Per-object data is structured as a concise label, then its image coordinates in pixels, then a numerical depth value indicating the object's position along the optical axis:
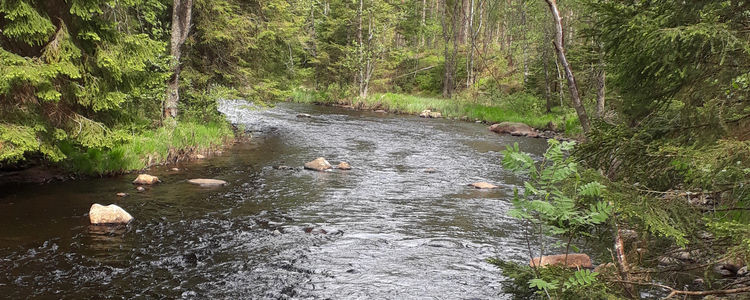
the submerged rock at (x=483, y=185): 11.57
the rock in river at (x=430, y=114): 29.98
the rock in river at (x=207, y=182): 11.03
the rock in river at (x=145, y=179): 10.70
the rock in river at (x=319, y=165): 13.27
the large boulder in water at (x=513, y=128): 22.61
